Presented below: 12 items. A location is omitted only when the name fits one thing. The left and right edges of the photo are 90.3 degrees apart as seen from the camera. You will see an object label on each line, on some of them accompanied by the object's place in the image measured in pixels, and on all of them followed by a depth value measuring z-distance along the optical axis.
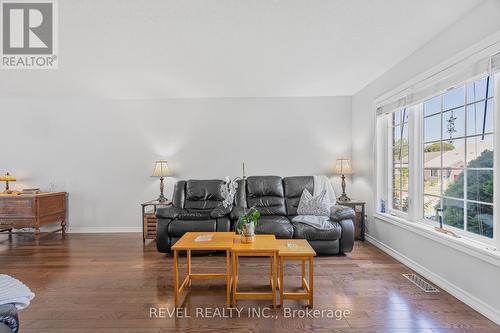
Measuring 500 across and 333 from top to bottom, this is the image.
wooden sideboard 3.99
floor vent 2.39
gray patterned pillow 3.75
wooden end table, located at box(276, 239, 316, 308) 2.09
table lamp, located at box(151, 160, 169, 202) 4.36
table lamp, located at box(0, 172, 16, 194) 4.23
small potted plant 2.40
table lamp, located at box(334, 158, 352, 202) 4.31
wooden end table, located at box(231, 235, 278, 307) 2.13
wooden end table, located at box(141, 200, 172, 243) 4.10
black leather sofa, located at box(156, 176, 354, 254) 3.34
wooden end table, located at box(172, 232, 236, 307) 2.18
